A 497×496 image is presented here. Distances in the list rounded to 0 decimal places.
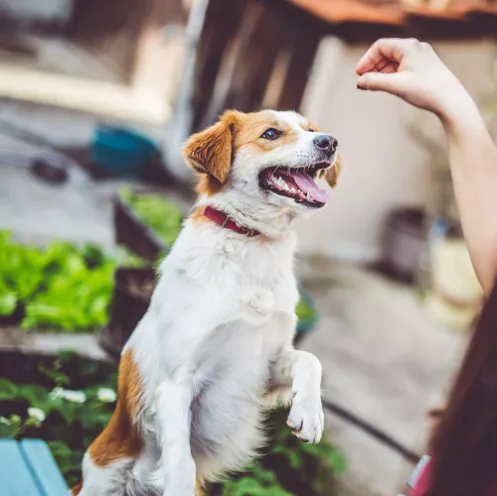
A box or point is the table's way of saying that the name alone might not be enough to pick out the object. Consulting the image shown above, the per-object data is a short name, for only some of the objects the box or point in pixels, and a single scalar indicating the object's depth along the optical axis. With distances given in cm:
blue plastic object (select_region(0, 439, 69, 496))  185
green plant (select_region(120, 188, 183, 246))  470
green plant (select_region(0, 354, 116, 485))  239
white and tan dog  169
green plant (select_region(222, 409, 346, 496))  337
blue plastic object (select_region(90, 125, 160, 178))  695
